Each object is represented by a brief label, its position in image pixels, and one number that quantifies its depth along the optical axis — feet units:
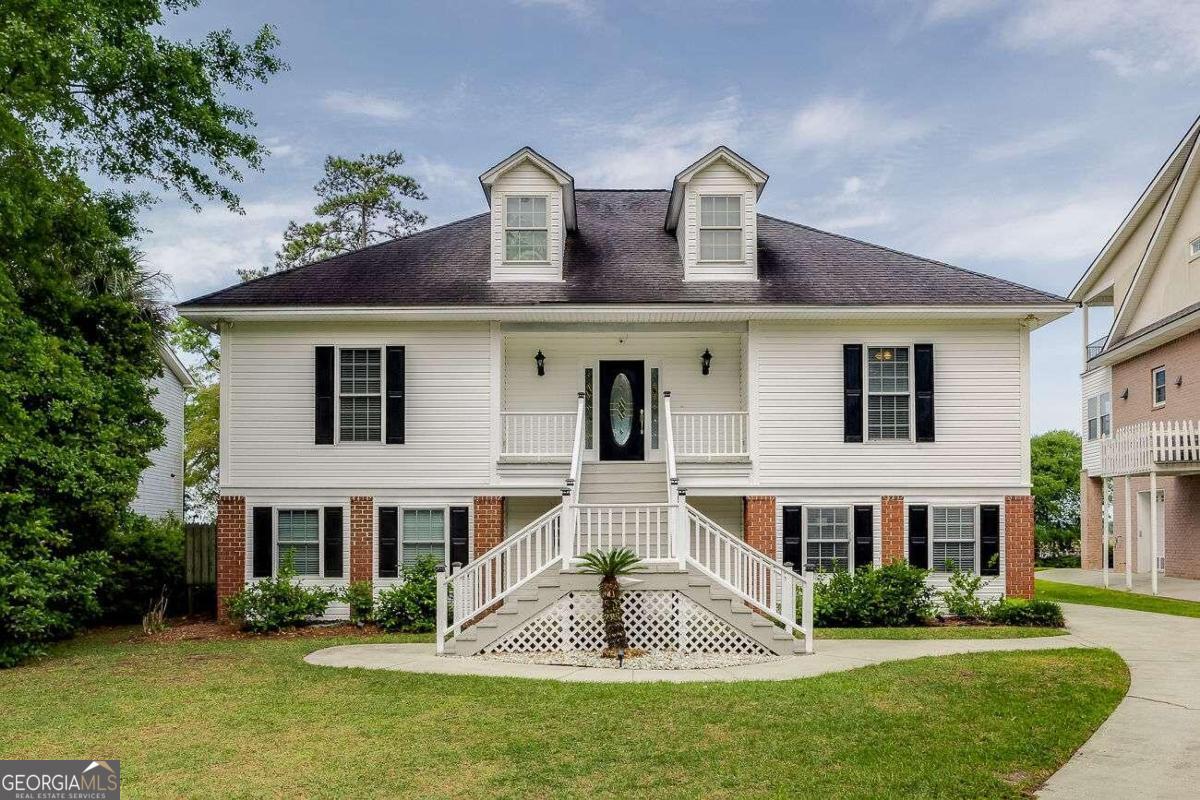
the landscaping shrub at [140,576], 53.72
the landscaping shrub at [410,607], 45.78
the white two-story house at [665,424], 49.88
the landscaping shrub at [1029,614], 45.73
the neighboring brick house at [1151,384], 68.04
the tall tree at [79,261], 39.45
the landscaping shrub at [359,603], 48.15
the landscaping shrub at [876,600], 46.68
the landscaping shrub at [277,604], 46.98
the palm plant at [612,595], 38.09
